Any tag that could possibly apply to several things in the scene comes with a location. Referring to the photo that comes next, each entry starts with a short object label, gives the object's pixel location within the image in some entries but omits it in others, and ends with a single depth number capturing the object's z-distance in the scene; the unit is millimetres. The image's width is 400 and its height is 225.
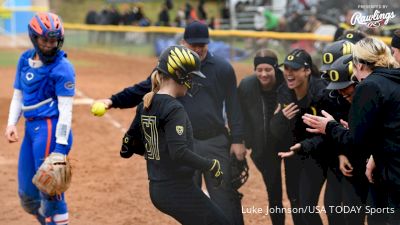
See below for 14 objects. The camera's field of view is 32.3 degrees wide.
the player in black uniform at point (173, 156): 5160
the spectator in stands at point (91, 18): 34938
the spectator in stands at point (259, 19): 28369
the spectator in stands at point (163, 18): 32469
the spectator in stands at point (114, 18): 32938
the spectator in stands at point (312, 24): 20400
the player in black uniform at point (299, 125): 6379
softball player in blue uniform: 6441
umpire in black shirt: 6617
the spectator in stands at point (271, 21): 25525
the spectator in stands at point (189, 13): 32228
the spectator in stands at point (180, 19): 32156
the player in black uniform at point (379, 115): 4613
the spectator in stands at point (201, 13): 33350
